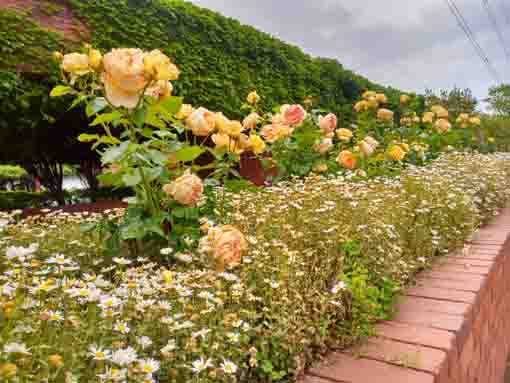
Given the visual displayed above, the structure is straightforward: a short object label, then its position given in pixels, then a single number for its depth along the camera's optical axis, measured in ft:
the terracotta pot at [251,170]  22.05
